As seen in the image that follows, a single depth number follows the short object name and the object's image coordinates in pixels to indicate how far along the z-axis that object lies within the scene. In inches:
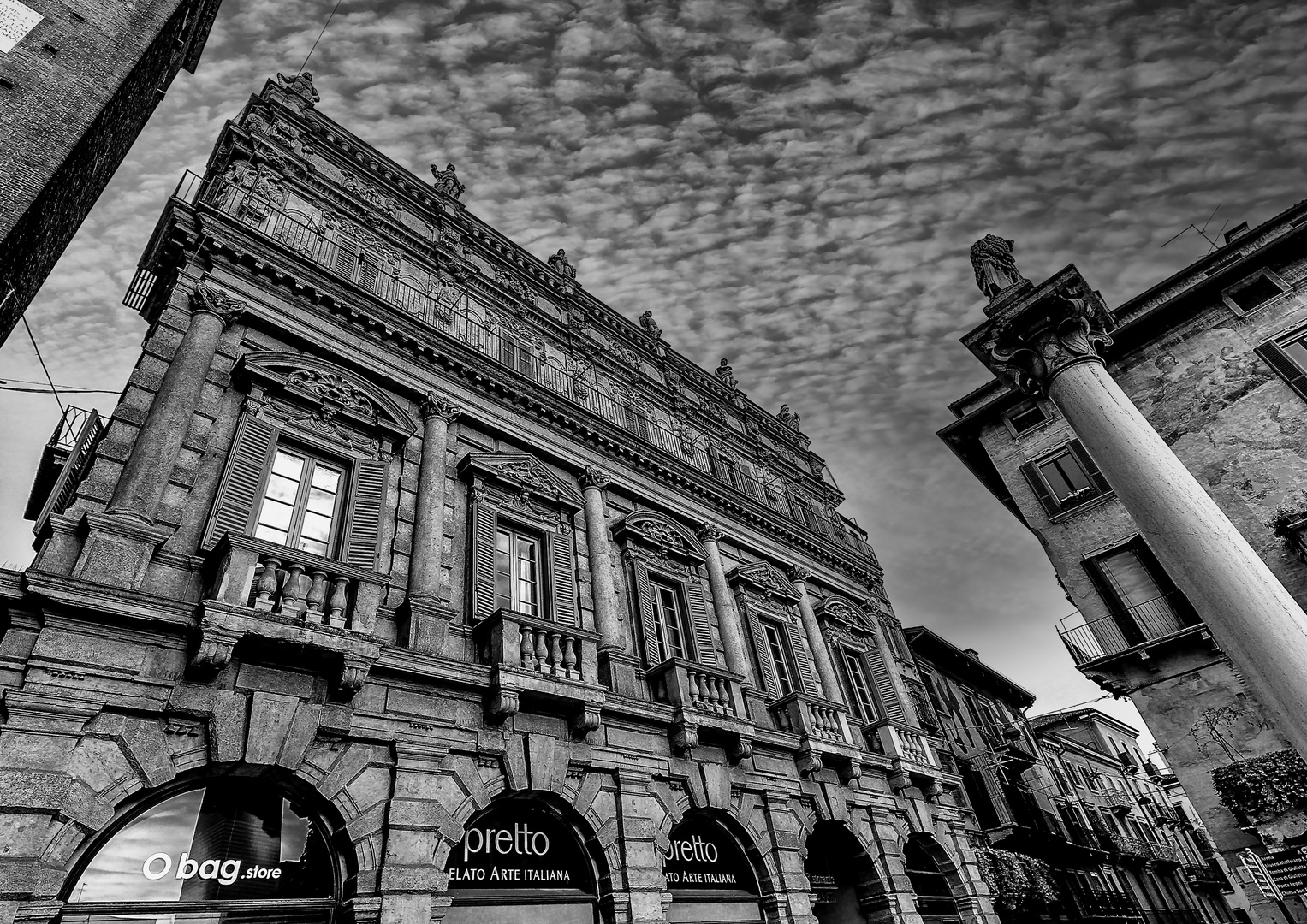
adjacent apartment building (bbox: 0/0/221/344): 501.0
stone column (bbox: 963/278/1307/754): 270.8
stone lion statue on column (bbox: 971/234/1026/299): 427.2
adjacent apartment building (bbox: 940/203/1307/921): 600.4
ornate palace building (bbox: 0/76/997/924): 253.8
